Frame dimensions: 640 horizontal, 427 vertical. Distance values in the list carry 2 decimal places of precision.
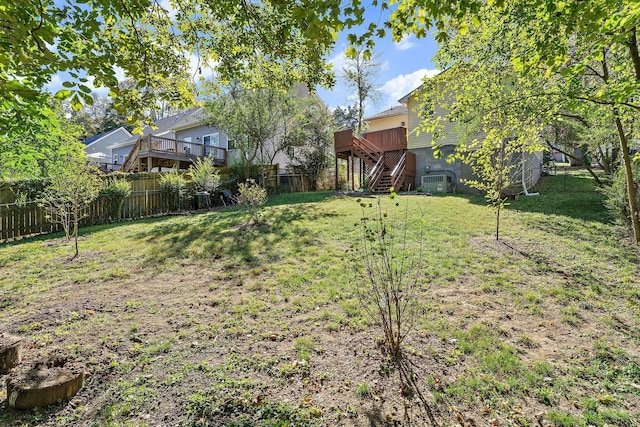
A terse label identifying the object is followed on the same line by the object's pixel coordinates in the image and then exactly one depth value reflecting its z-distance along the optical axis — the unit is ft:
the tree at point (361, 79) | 75.92
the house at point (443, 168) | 47.60
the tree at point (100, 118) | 126.11
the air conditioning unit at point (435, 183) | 49.23
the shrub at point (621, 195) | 23.57
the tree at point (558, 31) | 9.04
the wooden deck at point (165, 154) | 59.54
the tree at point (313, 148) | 59.00
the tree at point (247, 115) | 51.31
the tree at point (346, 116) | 126.62
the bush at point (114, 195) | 36.86
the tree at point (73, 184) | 23.02
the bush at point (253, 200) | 29.01
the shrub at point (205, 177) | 45.29
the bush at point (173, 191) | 43.14
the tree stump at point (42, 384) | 8.45
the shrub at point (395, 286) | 11.18
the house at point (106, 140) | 111.53
